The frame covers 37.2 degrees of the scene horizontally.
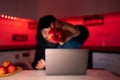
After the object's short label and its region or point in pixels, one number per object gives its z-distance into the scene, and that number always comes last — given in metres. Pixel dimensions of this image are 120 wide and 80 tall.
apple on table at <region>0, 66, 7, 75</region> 1.12
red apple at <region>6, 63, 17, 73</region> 1.18
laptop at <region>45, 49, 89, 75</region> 1.11
